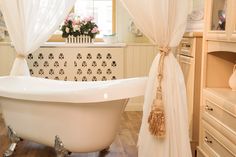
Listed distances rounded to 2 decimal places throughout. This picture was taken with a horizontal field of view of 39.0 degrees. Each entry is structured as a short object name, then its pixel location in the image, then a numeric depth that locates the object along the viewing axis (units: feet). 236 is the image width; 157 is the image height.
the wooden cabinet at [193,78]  10.37
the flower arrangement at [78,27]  15.15
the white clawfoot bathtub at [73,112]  8.61
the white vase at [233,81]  8.83
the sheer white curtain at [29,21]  12.14
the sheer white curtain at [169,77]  8.43
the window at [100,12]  16.74
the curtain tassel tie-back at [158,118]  8.23
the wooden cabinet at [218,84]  7.48
